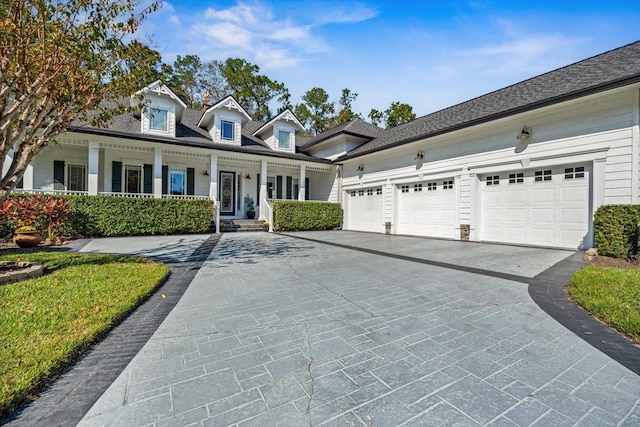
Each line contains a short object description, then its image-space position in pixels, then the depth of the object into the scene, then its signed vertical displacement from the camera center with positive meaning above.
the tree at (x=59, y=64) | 4.27 +2.36
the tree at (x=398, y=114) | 26.81 +9.22
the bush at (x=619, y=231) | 6.09 -0.33
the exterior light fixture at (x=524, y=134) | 8.59 +2.37
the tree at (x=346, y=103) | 30.60 +11.57
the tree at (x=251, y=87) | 26.69 +11.56
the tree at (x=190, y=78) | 26.78 +12.18
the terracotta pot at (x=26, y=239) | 7.61 -0.90
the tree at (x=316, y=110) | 30.22 +10.60
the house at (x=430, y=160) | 7.41 +2.02
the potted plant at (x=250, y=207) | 16.22 +0.11
